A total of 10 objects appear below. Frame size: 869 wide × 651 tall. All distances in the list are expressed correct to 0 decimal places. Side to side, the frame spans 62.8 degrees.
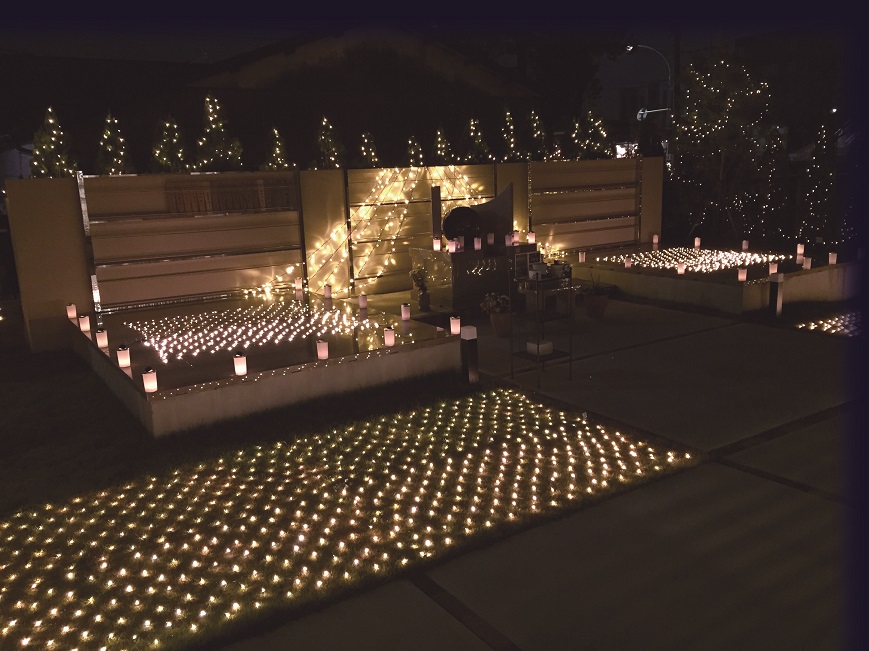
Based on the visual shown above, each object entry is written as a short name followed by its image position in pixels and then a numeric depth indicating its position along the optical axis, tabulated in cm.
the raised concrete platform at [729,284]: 768
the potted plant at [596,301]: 777
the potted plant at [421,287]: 804
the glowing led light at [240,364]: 488
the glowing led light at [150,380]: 455
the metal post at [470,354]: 548
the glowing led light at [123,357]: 512
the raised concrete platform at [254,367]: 465
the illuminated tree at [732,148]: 1206
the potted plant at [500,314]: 705
